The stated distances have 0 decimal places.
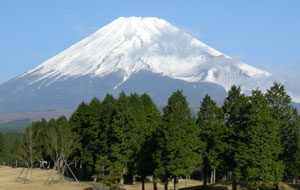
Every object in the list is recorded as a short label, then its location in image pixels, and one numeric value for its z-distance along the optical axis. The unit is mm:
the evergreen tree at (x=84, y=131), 102188
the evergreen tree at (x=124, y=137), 88125
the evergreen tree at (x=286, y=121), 73812
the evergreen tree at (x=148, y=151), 76550
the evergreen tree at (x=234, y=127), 70500
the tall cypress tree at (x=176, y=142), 69694
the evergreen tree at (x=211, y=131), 78938
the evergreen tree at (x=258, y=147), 66500
